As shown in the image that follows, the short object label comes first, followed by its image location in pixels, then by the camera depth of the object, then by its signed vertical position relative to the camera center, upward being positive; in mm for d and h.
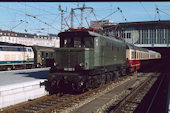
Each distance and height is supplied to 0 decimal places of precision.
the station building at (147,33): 39188 +5499
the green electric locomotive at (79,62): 11297 -176
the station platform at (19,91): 9273 -1716
